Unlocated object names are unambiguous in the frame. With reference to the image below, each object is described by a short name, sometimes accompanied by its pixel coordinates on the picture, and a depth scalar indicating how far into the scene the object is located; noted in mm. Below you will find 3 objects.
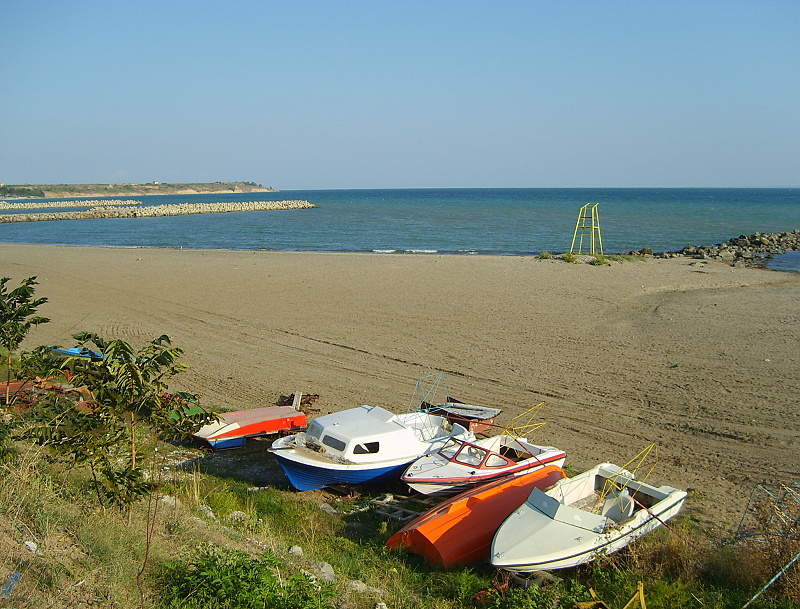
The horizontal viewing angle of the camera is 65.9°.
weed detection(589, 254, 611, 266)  31359
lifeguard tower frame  36744
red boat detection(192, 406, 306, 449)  10875
